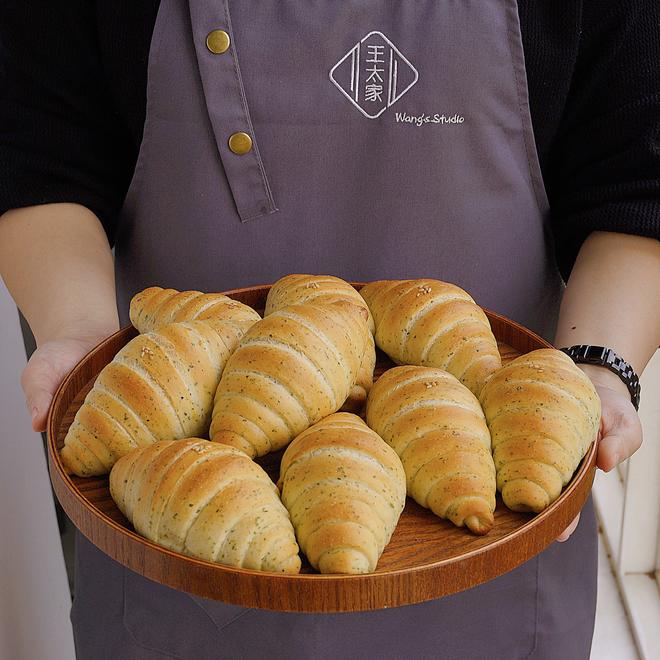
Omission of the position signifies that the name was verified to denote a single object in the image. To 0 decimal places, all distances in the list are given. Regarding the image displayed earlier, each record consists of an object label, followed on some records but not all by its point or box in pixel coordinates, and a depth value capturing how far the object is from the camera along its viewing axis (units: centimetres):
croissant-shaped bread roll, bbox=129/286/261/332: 80
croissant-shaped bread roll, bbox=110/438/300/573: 59
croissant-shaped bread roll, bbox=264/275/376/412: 76
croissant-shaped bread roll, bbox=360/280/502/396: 76
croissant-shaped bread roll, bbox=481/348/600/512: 64
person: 97
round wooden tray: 57
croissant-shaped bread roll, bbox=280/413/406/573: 58
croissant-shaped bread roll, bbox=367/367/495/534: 62
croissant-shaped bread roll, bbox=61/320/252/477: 68
